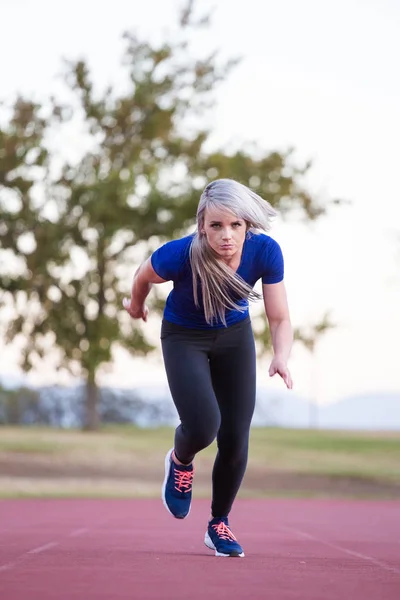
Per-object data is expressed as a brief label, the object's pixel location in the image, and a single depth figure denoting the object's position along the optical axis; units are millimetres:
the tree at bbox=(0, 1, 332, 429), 57092
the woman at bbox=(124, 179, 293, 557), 11568
